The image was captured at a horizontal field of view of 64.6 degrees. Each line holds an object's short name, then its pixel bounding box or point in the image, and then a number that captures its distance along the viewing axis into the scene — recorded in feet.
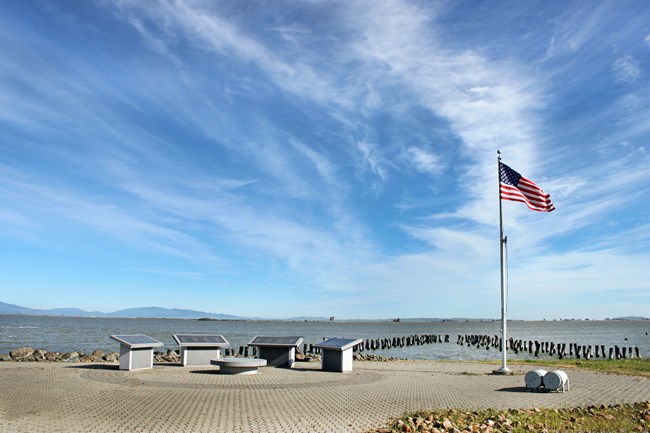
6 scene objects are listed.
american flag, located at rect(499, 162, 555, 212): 61.82
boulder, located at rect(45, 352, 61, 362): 88.28
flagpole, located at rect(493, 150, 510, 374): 62.94
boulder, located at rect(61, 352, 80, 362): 85.73
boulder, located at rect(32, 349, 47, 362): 89.61
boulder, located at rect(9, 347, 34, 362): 88.23
